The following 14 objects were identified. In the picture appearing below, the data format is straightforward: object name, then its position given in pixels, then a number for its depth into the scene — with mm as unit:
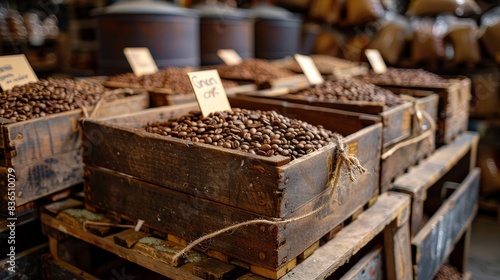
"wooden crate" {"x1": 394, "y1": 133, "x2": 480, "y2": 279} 1948
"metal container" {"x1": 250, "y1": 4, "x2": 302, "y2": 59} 4785
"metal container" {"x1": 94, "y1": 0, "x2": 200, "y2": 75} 3340
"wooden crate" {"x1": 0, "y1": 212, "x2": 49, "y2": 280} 1533
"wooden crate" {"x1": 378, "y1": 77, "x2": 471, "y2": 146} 2557
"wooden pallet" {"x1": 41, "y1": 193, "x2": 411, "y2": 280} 1246
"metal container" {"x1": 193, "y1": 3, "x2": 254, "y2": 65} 4051
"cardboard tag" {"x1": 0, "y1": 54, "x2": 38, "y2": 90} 1905
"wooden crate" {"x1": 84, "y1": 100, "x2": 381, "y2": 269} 1152
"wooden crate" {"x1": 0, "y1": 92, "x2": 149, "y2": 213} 1472
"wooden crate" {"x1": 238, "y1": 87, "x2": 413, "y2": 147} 1865
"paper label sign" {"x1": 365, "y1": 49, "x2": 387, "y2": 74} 3365
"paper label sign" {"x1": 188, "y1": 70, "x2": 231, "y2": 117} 1634
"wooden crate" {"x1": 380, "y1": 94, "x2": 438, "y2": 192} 1851
